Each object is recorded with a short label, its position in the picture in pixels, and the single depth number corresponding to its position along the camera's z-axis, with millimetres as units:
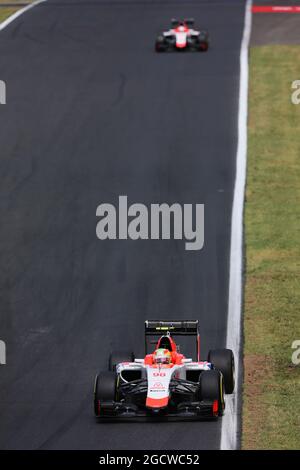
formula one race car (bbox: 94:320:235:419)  20031
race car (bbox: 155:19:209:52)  44562
